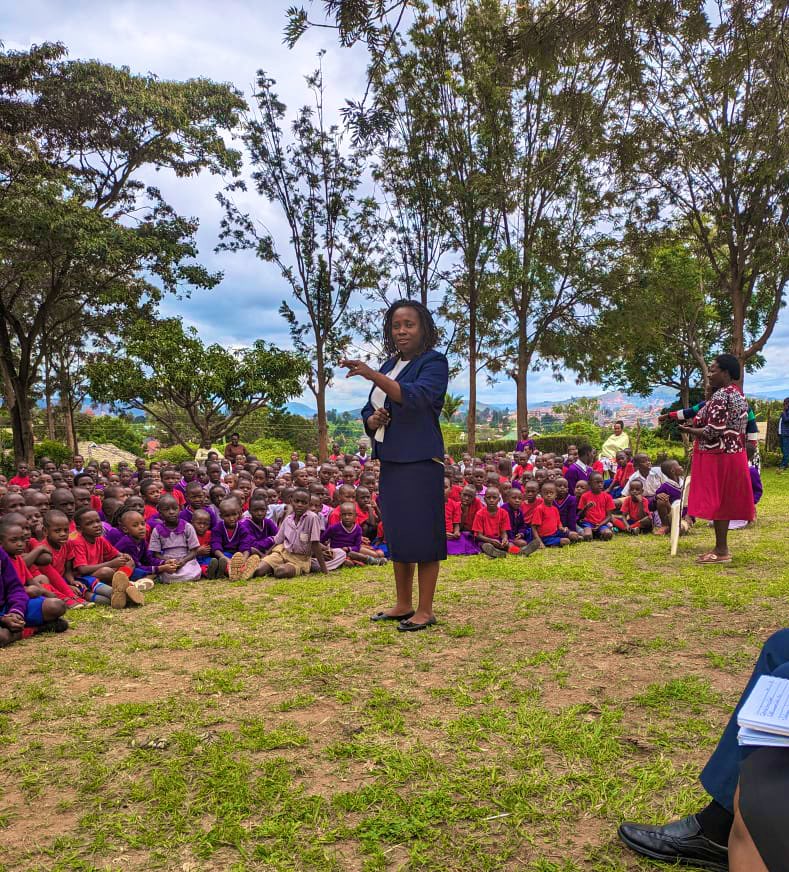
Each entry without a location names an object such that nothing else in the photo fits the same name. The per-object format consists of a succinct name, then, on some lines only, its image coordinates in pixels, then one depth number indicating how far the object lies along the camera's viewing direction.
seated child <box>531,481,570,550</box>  7.18
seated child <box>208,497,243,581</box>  6.21
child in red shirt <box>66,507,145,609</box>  4.80
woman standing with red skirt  5.26
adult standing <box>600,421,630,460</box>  11.78
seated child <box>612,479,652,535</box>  7.87
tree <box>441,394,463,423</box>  30.08
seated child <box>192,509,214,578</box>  6.16
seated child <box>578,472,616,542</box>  7.68
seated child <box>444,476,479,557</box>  6.98
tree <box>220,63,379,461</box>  15.07
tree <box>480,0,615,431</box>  14.23
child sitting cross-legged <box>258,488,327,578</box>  5.88
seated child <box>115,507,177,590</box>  5.60
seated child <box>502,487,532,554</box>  7.27
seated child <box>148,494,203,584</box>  5.79
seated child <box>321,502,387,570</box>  6.48
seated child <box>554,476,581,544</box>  7.57
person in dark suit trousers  1.12
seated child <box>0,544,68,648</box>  3.90
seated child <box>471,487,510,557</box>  6.86
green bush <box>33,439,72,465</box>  18.75
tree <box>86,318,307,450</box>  12.16
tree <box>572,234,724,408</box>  16.22
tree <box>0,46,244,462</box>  11.84
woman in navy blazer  3.72
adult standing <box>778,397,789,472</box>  14.09
